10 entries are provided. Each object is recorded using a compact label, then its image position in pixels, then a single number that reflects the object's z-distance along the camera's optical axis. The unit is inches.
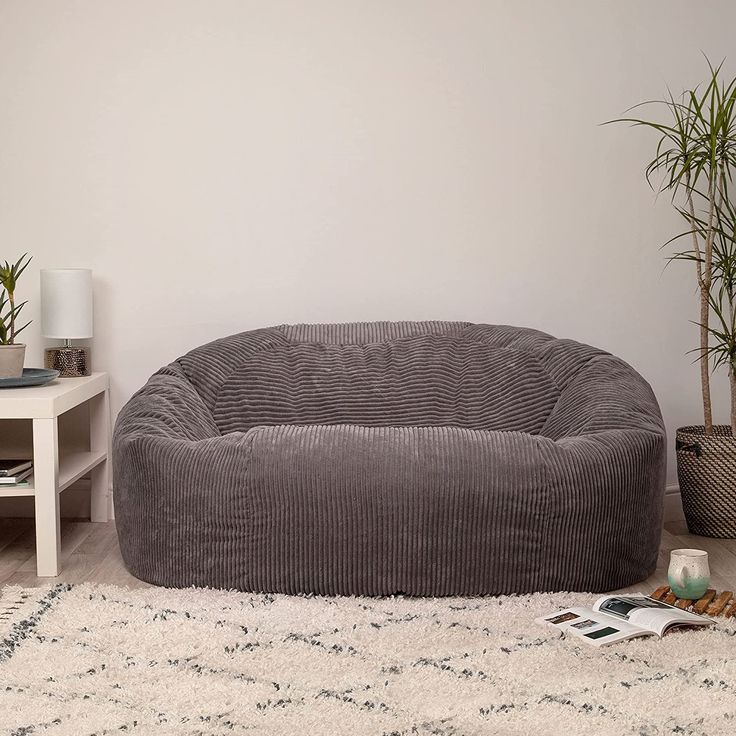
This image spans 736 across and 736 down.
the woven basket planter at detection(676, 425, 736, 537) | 143.6
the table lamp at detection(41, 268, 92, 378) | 142.8
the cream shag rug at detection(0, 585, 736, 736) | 76.7
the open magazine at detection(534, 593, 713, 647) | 94.6
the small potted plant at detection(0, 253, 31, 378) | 130.0
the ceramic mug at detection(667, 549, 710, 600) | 105.7
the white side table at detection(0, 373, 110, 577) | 119.9
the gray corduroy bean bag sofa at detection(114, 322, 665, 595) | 109.3
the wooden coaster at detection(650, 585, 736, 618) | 102.0
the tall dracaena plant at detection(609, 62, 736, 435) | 145.3
